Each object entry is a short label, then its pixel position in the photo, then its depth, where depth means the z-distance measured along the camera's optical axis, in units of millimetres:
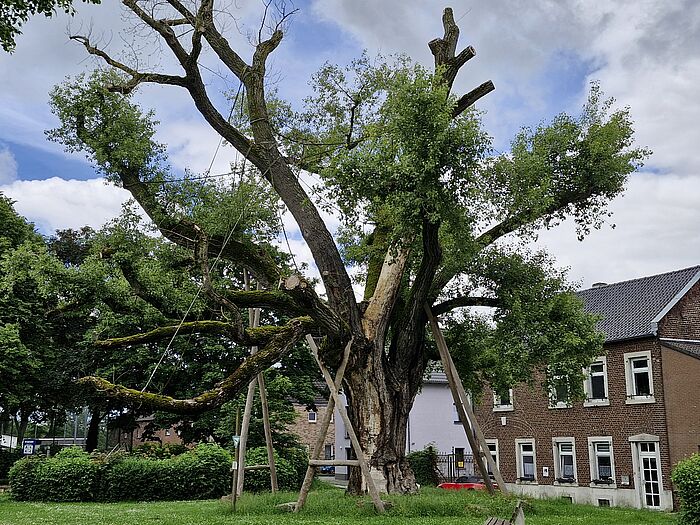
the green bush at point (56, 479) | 21812
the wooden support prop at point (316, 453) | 13203
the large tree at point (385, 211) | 13047
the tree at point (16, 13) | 7480
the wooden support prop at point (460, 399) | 15156
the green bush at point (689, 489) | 11578
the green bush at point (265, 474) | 22562
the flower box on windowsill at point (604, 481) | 27262
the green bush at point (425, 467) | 31031
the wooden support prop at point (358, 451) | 12698
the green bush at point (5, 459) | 32281
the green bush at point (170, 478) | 22469
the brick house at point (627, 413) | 25750
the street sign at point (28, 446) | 34166
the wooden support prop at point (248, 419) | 15107
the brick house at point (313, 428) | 51125
